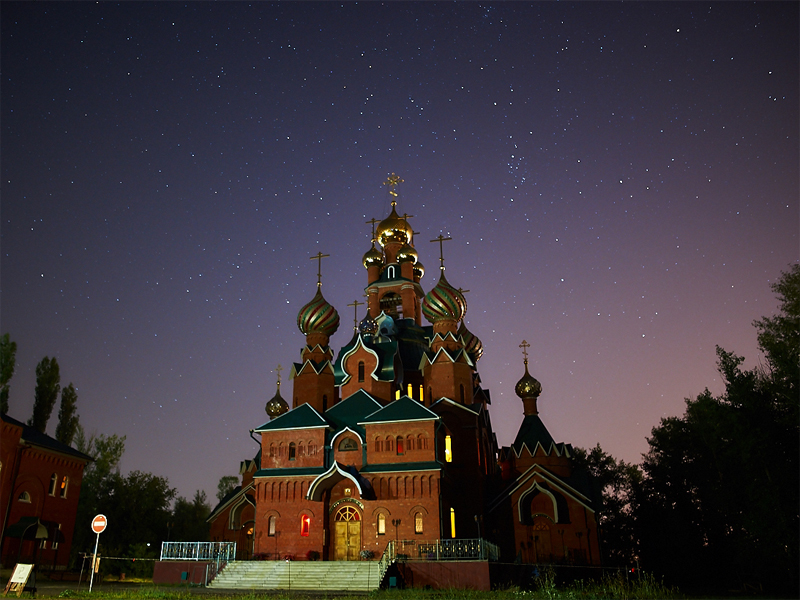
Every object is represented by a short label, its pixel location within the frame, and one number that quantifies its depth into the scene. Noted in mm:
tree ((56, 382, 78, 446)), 39500
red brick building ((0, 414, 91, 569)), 26219
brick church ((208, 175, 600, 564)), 26234
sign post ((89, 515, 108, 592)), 15725
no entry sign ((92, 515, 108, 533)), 15724
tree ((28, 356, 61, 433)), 37594
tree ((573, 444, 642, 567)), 41875
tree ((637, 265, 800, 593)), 22922
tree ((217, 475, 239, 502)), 70062
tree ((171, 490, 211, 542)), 54688
